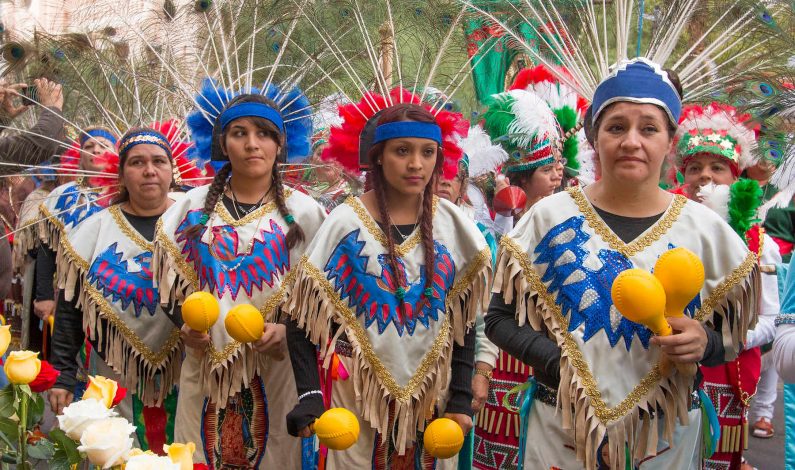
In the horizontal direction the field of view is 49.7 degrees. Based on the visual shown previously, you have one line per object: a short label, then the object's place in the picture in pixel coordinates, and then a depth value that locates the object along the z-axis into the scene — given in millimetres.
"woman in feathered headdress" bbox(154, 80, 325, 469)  3672
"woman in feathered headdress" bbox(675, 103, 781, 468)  4184
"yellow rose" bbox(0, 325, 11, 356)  1967
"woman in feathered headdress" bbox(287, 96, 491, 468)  3176
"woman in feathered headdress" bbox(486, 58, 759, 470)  2645
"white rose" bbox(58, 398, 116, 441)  1740
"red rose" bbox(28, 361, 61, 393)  2051
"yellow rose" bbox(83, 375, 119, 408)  1949
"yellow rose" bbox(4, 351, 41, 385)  1909
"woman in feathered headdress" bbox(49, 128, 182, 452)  4238
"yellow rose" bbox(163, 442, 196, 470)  1769
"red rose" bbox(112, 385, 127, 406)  2096
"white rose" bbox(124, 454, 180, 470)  1598
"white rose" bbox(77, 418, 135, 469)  1661
